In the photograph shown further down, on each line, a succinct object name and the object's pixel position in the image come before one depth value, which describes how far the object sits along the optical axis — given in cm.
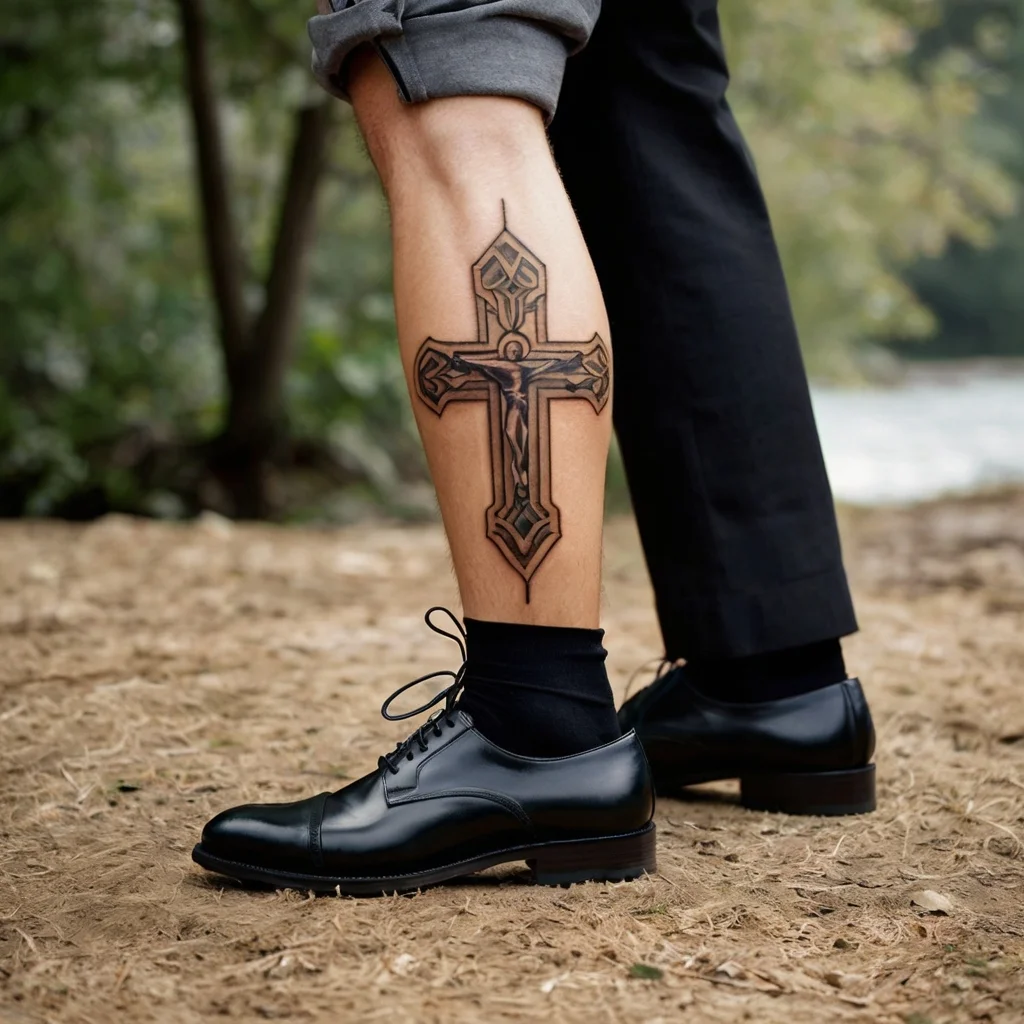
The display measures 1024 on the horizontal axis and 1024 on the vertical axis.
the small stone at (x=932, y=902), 123
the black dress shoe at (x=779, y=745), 154
